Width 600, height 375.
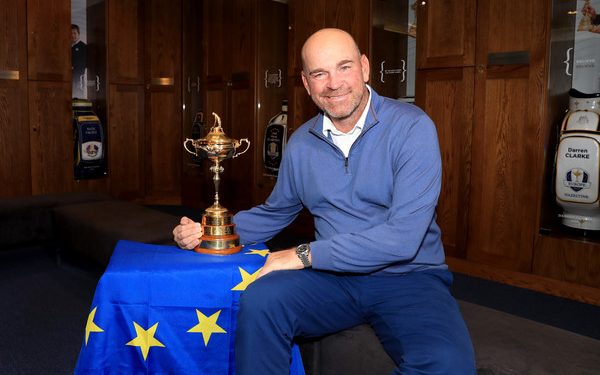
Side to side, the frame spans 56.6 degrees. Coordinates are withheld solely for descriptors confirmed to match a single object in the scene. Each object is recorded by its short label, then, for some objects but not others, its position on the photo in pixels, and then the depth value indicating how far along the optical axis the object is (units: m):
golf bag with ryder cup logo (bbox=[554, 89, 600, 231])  3.27
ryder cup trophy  1.77
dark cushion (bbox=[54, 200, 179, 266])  3.05
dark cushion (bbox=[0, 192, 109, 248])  3.73
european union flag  1.58
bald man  1.38
